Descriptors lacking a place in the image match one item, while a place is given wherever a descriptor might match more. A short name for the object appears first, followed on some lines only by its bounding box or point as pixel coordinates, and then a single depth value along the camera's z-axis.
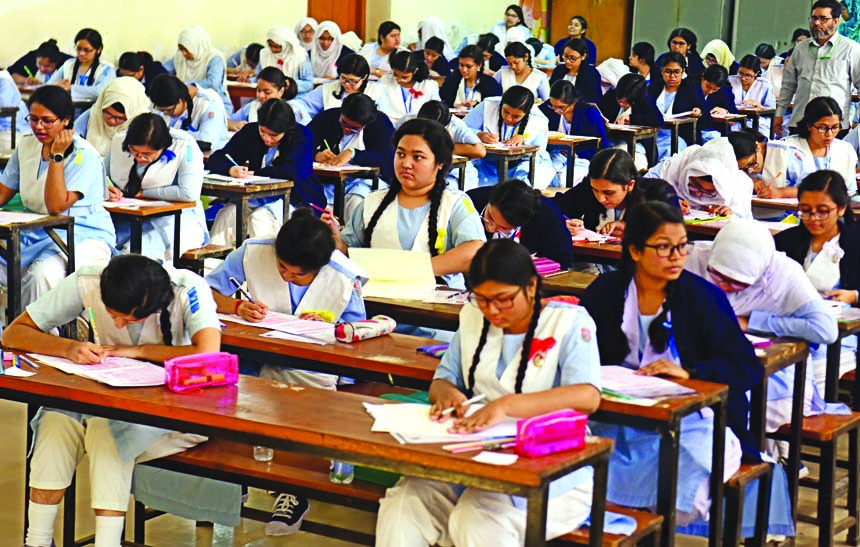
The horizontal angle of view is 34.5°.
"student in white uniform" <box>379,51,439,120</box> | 10.42
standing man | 9.67
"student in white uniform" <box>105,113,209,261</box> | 6.09
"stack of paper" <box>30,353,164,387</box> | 3.12
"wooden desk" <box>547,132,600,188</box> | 9.22
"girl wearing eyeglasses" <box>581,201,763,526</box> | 3.30
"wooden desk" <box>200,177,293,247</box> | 6.60
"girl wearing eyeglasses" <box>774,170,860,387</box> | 4.49
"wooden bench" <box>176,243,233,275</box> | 5.43
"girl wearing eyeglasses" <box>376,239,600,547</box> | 2.84
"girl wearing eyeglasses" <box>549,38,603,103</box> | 12.10
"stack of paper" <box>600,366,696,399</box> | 3.14
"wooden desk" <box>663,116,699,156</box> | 10.55
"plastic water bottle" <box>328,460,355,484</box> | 3.29
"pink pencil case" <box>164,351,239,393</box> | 3.07
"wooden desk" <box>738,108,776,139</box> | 12.53
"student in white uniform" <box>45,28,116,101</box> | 11.28
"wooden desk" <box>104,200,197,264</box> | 5.93
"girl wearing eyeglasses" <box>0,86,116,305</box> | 5.54
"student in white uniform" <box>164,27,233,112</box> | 12.84
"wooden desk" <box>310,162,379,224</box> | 7.47
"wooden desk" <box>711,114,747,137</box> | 11.53
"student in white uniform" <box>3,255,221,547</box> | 3.26
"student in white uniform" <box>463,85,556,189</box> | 8.74
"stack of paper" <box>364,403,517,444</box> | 2.73
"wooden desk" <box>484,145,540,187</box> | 8.57
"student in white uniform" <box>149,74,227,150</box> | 7.70
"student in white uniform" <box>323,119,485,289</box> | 4.61
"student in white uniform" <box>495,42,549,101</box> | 11.62
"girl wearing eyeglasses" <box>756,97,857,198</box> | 6.77
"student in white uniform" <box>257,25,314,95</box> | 14.05
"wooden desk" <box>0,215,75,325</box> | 5.26
